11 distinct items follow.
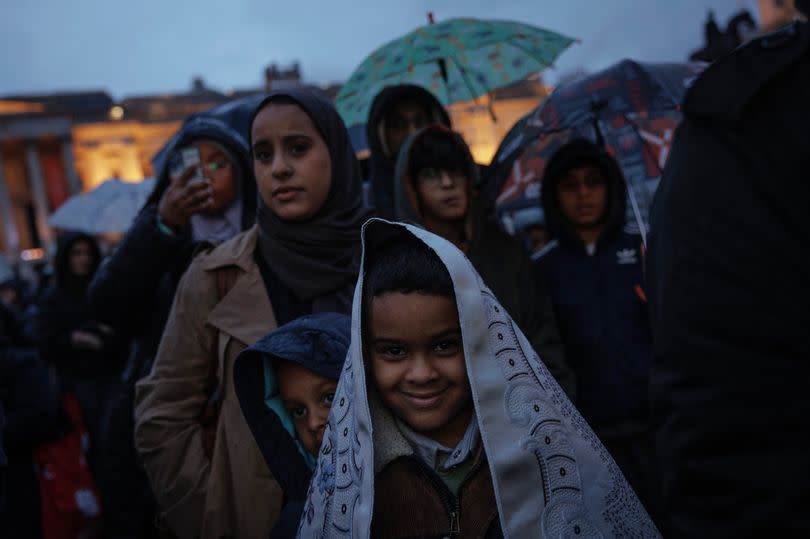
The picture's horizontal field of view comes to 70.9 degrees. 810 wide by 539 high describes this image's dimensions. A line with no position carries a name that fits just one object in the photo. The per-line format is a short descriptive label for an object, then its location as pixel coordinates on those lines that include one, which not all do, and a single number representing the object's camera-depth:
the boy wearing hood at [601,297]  2.65
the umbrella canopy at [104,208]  5.39
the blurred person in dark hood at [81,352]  3.92
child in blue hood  1.65
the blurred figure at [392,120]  3.44
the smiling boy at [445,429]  1.19
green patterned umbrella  3.72
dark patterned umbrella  3.18
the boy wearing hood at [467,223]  2.58
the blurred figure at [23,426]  3.37
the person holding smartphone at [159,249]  2.21
